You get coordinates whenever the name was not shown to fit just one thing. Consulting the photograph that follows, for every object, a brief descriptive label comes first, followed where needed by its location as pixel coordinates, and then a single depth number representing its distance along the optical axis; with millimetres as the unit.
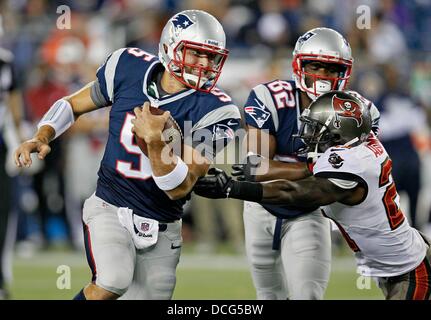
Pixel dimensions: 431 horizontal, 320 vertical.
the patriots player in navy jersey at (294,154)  9969
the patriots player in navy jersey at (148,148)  9109
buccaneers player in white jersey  8977
